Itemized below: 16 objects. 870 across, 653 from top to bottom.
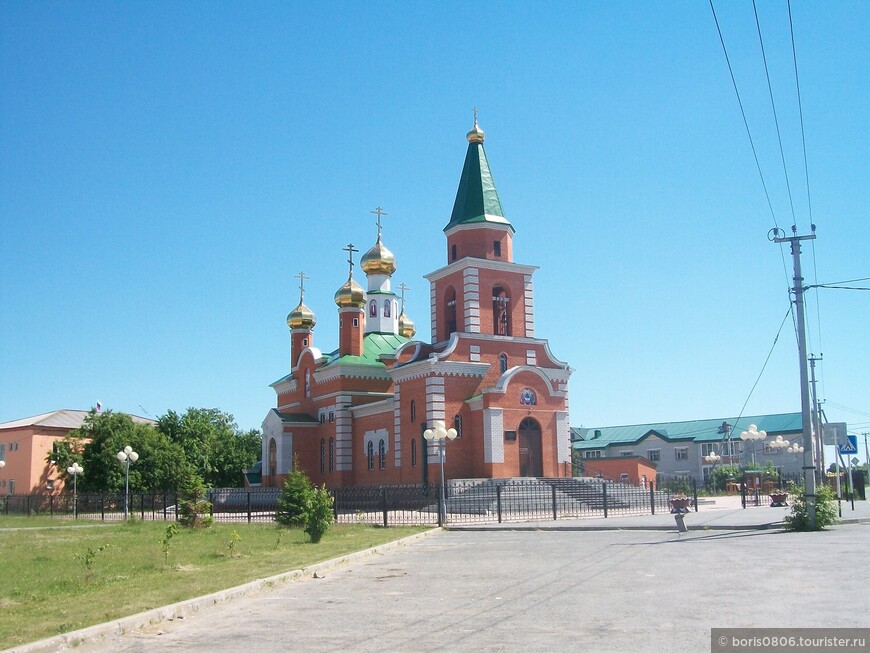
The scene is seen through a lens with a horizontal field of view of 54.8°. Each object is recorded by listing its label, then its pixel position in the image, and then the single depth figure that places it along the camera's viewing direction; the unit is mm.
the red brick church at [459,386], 34594
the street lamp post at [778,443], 42262
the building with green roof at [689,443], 63031
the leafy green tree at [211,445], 50656
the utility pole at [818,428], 35112
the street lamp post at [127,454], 31955
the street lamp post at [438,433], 27266
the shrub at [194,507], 24172
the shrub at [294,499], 22859
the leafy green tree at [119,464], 44031
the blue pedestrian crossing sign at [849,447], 24948
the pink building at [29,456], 53219
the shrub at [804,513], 19031
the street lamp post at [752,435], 37397
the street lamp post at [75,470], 35512
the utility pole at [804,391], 19156
